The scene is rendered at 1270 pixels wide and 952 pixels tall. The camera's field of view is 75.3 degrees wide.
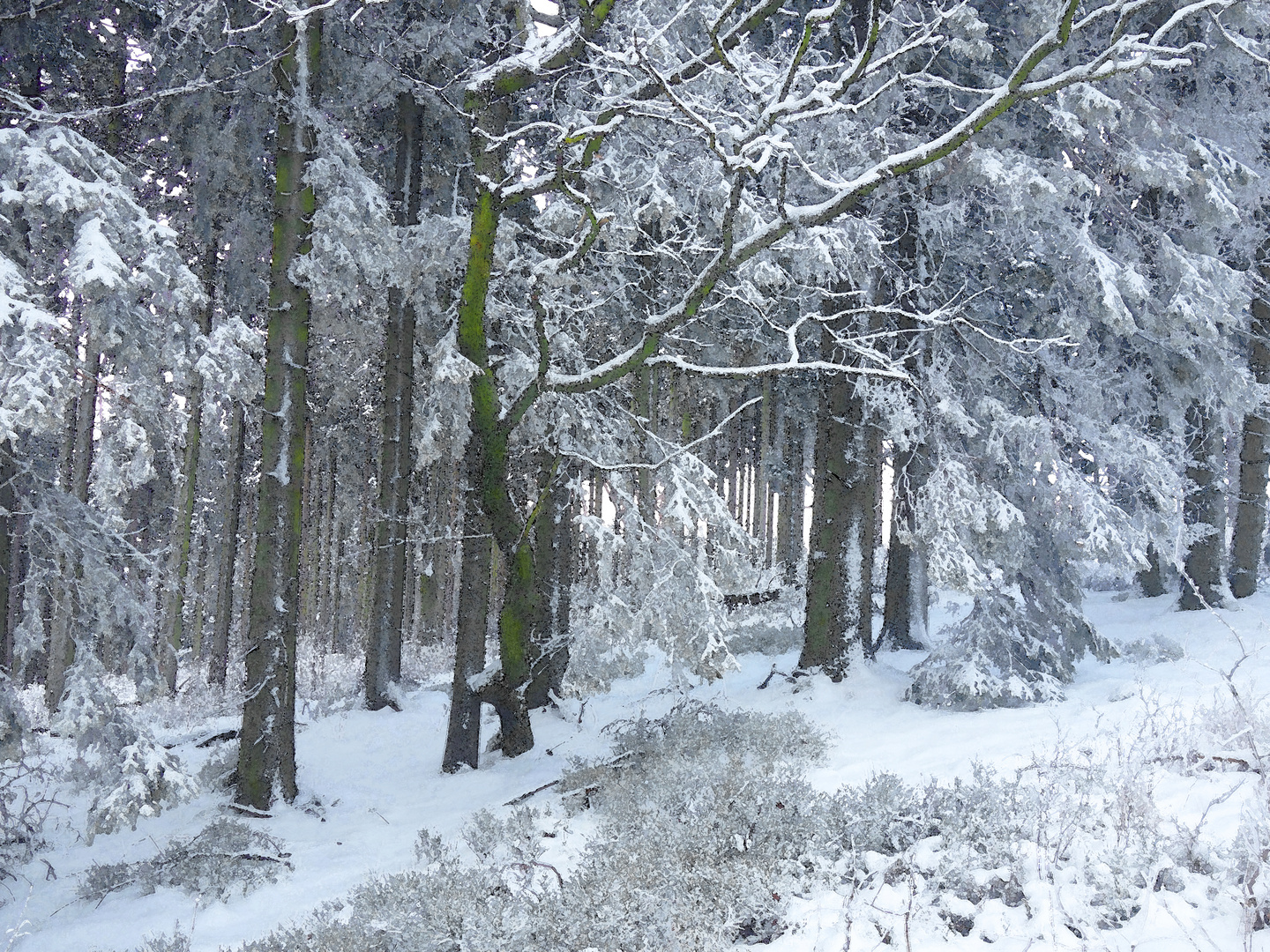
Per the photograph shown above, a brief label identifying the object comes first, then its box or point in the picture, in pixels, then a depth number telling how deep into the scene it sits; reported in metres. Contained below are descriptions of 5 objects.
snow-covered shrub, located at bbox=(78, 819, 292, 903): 6.41
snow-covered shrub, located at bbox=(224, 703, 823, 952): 4.01
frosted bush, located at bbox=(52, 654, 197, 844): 5.80
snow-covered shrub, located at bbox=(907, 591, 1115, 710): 8.35
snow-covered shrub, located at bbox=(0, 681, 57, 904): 5.82
